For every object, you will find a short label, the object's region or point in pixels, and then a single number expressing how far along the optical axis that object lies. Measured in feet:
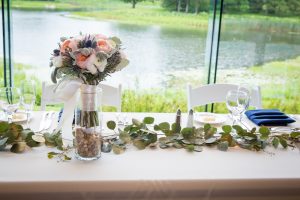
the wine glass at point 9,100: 5.96
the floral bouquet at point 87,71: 4.73
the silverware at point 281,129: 6.35
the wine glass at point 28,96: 6.11
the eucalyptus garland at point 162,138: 5.24
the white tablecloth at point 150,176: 4.32
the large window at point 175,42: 10.56
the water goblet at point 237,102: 6.32
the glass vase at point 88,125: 4.86
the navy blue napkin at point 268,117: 6.64
